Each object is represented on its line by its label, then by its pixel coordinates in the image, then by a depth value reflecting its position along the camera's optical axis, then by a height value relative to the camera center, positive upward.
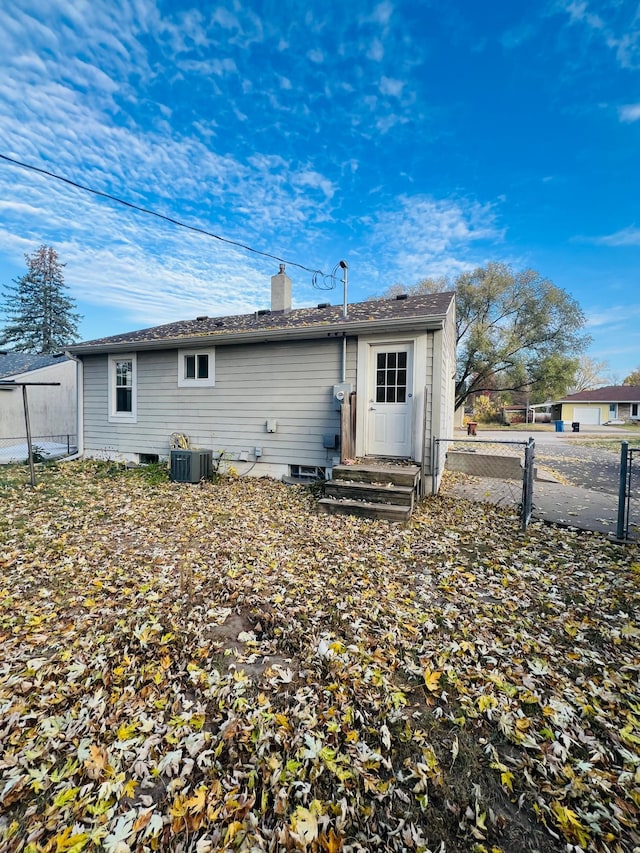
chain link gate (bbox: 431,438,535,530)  8.71 -1.29
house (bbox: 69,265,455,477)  6.47 +0.58
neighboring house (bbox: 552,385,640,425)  33.22 +0.82
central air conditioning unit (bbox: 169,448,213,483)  7.40 -1.16
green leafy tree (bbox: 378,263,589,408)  19.91 +4.63
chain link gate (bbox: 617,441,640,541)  4.18 -1.21
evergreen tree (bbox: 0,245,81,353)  24.83 +7.15
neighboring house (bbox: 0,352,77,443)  13.05 +0.39
